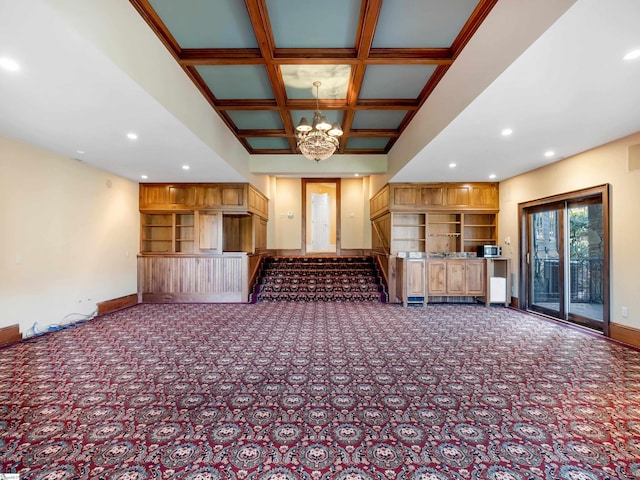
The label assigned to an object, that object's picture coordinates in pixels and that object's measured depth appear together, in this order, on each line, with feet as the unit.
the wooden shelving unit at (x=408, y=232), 26.37
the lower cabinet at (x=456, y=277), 23.45
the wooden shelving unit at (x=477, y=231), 25.95
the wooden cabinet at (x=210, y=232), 25.23
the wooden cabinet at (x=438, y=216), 25.08
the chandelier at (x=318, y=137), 16.01
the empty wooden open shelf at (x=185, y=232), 26.50
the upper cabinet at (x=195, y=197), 25.25
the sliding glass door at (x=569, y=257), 16.38
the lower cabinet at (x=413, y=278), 23.03
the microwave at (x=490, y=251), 23.40
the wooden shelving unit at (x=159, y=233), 26.35
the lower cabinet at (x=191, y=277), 24.90
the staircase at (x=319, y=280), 24.77
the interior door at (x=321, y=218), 39.06
